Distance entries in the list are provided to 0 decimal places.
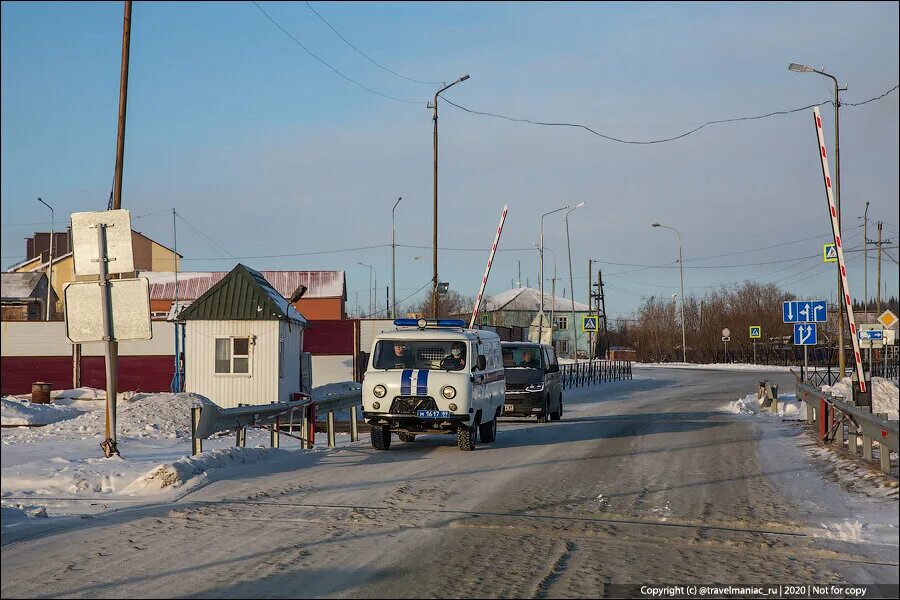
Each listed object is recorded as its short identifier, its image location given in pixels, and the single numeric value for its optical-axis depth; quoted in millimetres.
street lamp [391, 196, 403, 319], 60350
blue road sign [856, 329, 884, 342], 39469
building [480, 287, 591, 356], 122562
